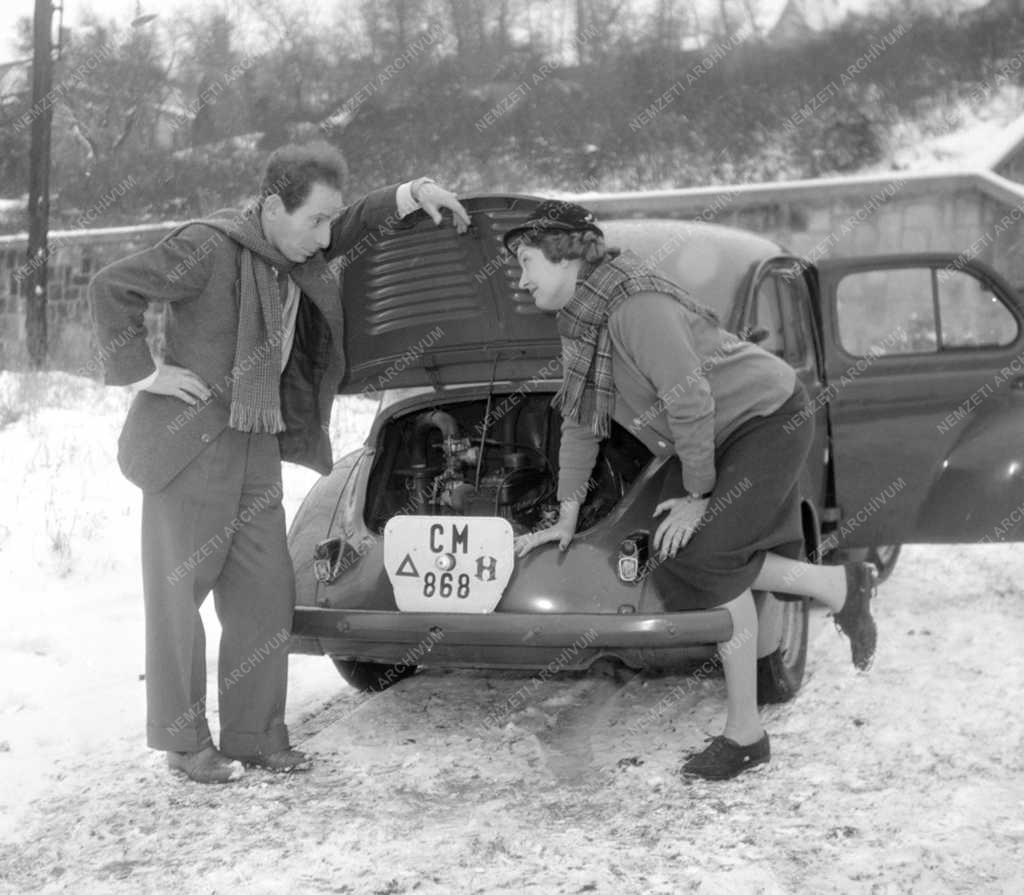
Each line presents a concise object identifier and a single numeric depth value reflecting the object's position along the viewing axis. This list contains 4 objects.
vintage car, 4.15
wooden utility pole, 17.62
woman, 3.88
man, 3.97
